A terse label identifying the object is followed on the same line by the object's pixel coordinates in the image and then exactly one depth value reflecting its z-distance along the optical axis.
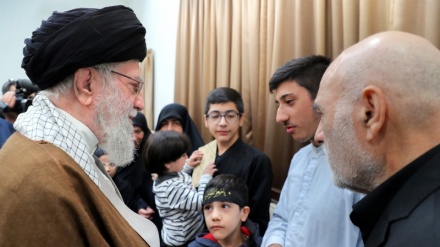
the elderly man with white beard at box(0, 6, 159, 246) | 0.80
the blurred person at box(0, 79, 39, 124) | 2.61
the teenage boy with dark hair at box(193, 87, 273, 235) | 2.08
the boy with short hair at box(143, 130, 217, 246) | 2.07
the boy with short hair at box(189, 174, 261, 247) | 1.84
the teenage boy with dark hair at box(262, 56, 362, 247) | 1.31
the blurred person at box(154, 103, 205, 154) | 2.85
